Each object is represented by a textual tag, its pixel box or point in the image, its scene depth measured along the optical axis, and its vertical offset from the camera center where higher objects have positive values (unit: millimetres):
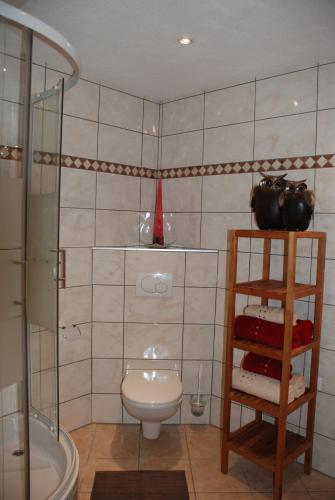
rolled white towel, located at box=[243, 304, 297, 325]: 2102 -452
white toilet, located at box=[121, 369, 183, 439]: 2334 -1028
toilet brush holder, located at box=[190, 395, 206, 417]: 2781 -1252
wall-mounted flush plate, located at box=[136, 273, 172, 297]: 2746 -400
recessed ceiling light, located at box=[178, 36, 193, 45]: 2048 +986
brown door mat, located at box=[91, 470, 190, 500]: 2096 -1430
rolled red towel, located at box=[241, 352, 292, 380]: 2154 -753
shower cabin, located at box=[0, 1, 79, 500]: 1239 -10
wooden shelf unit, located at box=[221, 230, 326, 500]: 2021 -799
